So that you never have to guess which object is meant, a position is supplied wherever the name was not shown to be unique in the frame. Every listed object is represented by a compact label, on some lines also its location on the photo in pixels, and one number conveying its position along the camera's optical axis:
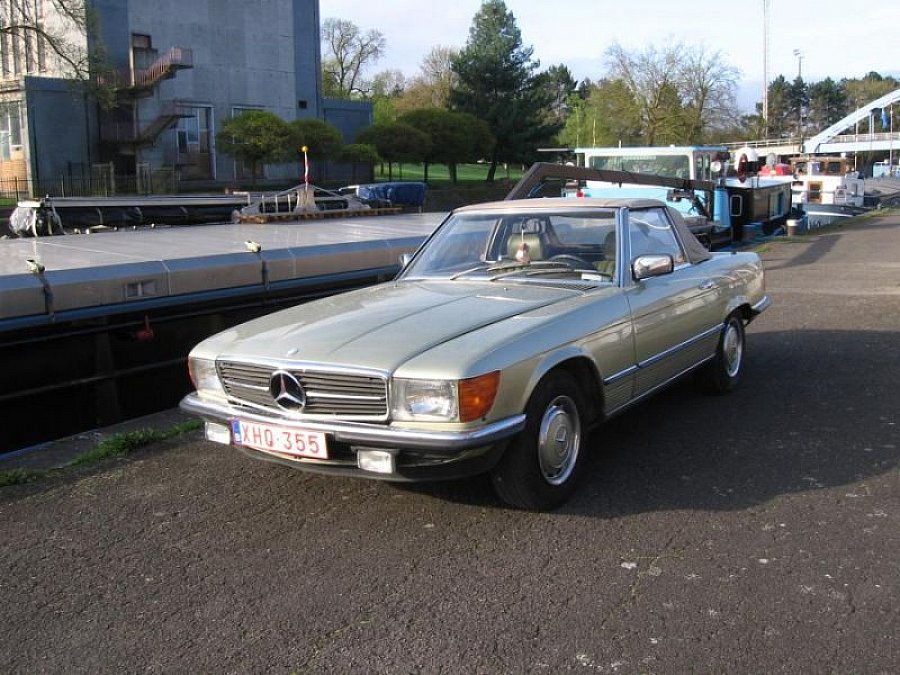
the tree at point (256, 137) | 40.84
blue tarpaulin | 17.00
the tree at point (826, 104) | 138.00
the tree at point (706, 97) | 54.97
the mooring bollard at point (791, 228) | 22.06
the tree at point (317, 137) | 42.56
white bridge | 94.94
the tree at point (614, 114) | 53.66
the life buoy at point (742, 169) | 20.62
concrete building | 40.28
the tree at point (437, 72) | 77.31
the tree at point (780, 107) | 137.50
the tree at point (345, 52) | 84.12
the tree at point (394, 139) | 47.41
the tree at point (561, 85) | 120.69
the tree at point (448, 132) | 49.66
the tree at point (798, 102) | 142.12
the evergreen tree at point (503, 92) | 57.28
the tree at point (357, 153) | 45.19
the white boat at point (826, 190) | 28.78
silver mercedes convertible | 4.22
